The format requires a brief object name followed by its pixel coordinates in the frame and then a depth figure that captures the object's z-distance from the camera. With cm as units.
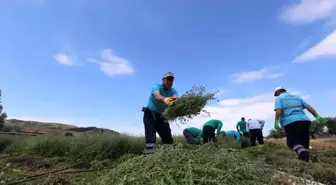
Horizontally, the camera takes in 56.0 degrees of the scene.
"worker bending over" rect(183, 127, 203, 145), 862
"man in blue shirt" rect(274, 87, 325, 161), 488
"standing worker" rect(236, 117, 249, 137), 1329
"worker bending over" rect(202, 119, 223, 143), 814
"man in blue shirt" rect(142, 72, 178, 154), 514
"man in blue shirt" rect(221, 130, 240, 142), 1211
